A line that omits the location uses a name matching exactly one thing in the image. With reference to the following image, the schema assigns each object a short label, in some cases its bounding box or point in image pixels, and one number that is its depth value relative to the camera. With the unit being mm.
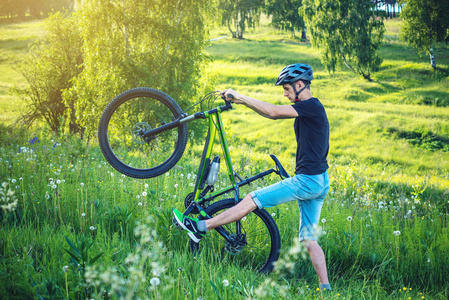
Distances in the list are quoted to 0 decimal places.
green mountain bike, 4496
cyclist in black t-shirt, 4156
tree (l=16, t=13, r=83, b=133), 19031
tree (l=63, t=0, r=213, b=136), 13180
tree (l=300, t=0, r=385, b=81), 38281
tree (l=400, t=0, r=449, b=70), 38781
